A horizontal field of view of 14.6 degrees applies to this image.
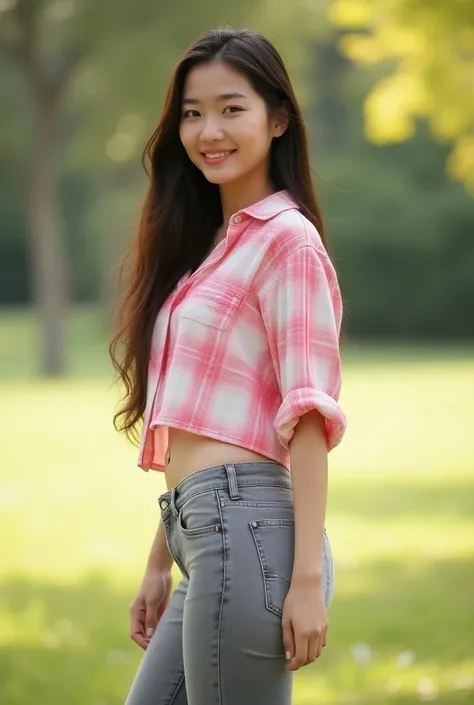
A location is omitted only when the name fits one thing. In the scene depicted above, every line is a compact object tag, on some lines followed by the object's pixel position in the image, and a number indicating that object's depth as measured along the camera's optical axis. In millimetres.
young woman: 3328
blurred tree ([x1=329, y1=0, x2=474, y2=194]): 14414
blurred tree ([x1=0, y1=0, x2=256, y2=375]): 32765
